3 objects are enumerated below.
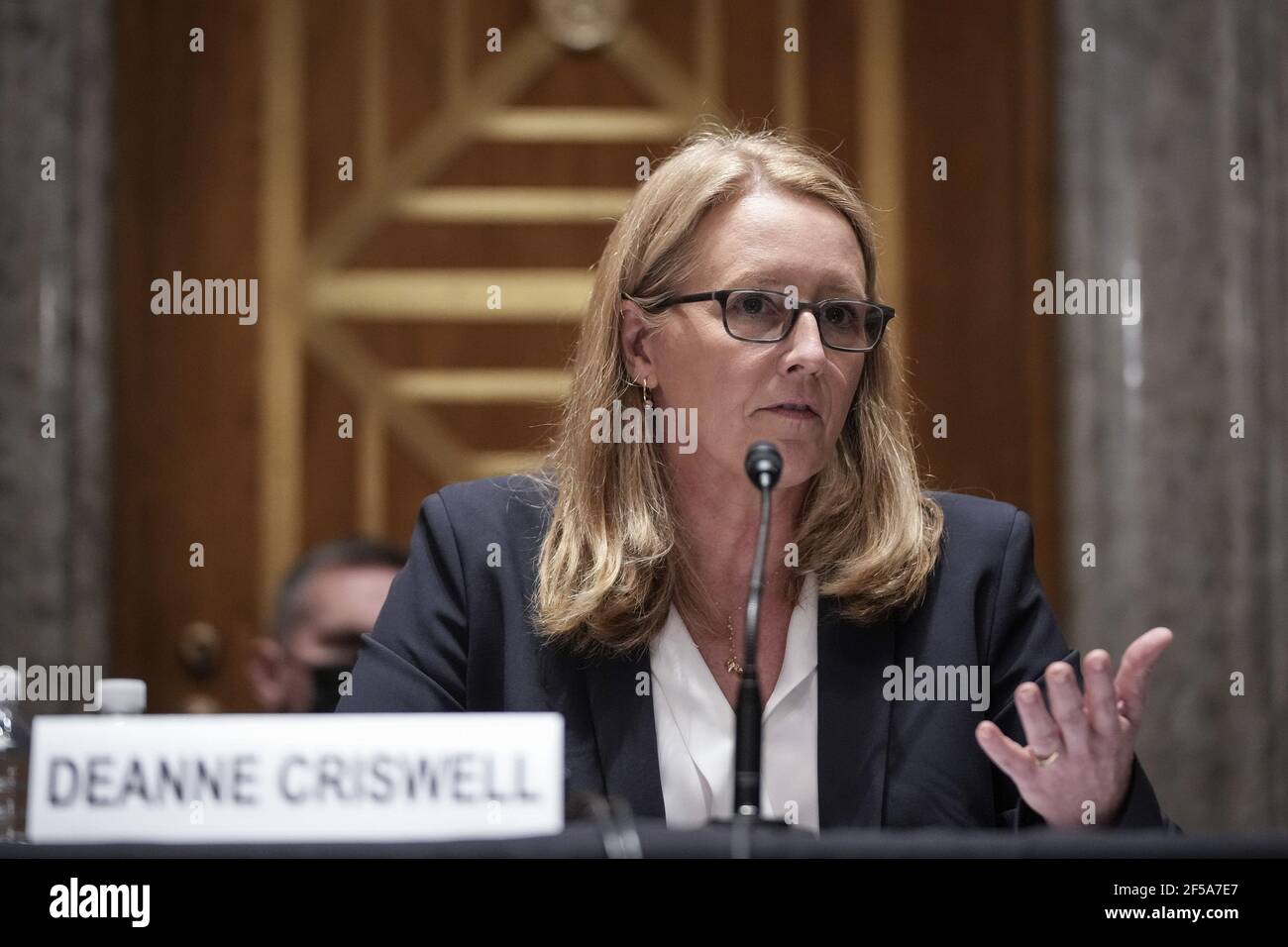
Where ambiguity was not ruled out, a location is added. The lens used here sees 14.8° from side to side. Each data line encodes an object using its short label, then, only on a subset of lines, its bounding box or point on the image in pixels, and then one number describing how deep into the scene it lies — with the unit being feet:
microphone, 8.84
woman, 9.68
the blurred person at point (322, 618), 11.27
